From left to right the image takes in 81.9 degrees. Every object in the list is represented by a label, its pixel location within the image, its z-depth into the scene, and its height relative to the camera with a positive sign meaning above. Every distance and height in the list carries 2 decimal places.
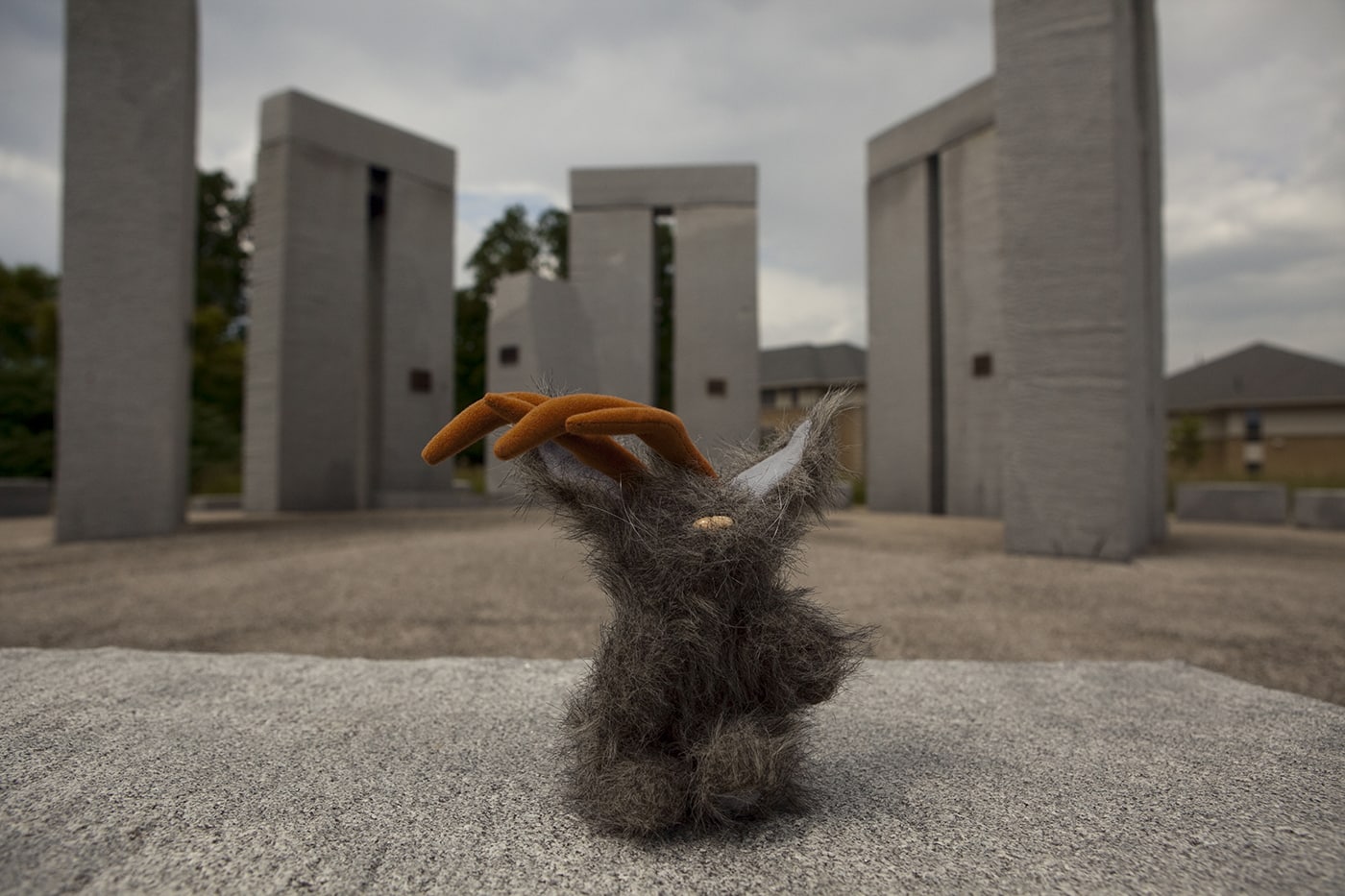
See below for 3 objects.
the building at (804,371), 29.34 +3.93
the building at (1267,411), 24.00 +2.02
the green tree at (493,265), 25.42 +7.24
